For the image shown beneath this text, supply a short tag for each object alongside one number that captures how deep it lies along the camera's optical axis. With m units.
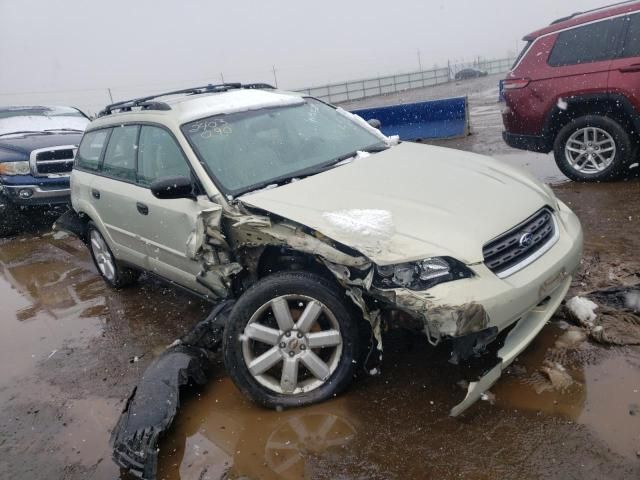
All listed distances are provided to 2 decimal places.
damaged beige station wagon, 2.50
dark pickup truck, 7.76
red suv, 5.51
